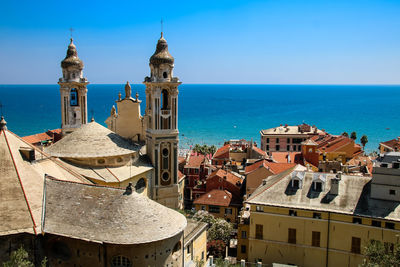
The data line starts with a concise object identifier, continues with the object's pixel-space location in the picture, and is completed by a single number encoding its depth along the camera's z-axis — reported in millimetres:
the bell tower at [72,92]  43312
